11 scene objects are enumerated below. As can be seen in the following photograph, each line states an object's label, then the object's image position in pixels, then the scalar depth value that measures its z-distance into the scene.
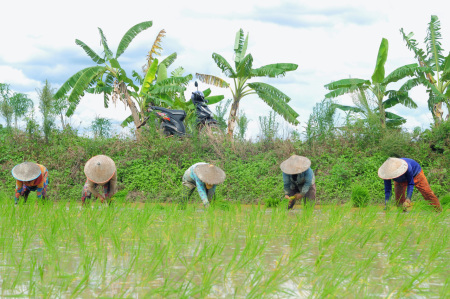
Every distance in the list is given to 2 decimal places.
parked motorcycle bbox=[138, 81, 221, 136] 30.58
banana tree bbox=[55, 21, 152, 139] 35.06
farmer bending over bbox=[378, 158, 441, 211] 14.50
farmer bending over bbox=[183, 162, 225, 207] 14.35
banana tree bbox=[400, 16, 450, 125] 34.66
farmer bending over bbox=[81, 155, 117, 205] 14.73
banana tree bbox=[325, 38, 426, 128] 33.50
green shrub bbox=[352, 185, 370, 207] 18.69
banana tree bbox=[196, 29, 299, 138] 35.87
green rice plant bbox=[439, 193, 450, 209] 18.19
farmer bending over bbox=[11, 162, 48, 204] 15.71
